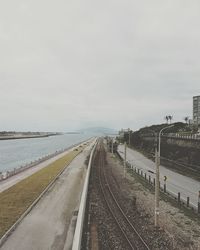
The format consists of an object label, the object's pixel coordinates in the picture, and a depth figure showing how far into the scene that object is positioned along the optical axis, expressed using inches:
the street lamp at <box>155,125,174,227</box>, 510.4
